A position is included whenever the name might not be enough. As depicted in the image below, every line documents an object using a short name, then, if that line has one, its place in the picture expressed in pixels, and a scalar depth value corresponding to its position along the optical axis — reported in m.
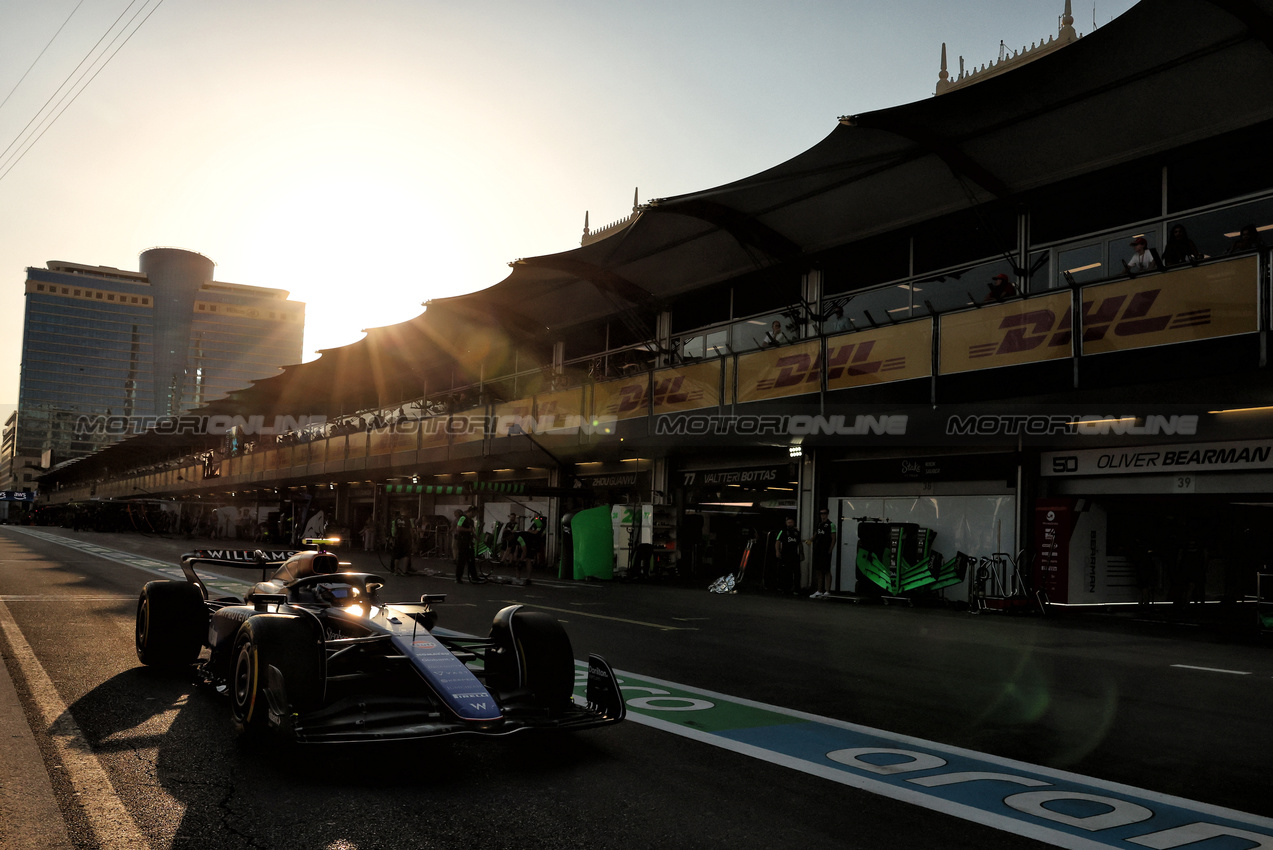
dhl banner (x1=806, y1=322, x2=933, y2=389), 16.25
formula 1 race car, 4.68
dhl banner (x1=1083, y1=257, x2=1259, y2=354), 12.04
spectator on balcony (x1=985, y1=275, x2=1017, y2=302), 16.61
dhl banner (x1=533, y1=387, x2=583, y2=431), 24.41
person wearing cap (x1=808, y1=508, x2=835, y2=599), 18.83
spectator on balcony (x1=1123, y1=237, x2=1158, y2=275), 13.72
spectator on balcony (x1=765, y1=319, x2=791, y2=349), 20.05
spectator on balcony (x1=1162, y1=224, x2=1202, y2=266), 13.82
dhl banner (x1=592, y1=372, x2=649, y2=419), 22.20
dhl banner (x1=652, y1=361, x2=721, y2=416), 20.33
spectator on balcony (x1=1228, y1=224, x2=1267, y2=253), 12.98
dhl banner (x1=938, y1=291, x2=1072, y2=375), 14.20
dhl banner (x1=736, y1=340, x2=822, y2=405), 18.23
